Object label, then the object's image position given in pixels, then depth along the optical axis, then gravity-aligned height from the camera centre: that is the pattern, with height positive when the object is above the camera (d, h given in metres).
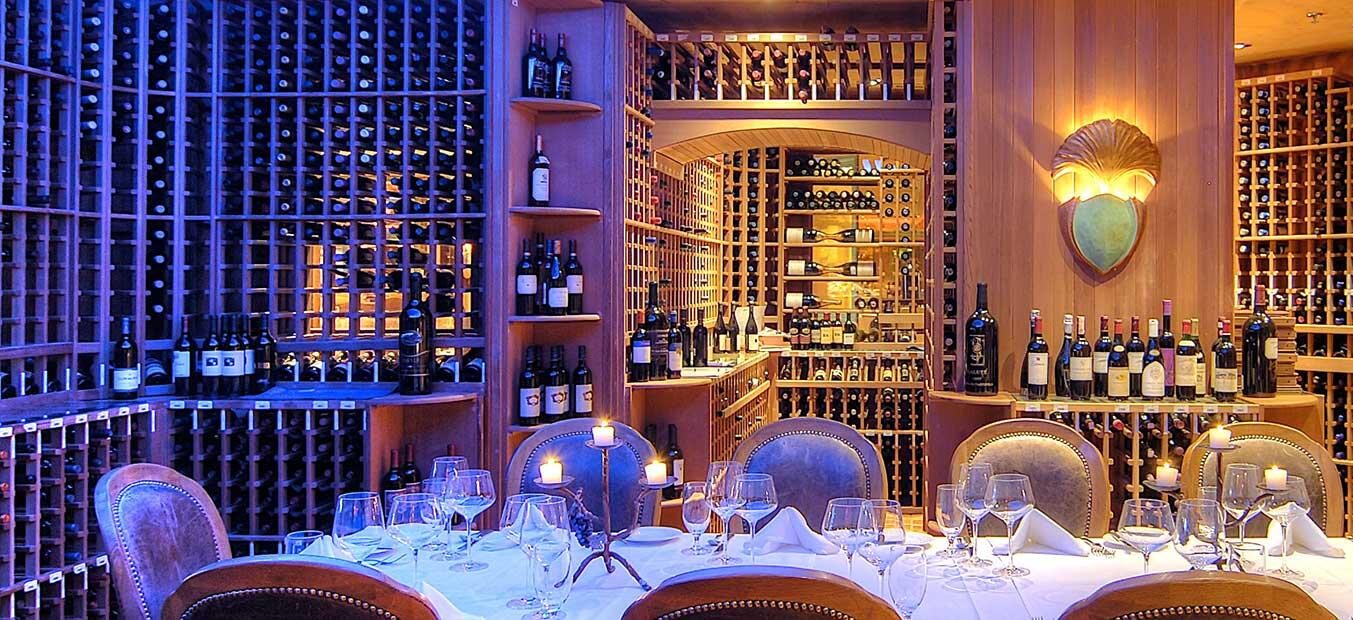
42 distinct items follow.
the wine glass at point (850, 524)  2.07 -0.40
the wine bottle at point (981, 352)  4.59 -0.17
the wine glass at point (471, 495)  2.46 -0.41
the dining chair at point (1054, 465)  3.01 -0.42
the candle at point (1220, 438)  2.56 -0.29
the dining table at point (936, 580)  2.07 -0.55
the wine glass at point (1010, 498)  2.35 -0.39
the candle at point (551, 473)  2.38 -0.35
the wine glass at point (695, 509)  2.38 -0.42
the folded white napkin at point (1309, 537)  2.43 -0.50
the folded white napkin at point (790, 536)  2.53 -0.52
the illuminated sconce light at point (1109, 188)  4.59 +0.52
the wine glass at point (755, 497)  2.40 -0.40
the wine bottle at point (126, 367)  4.28 -0.22
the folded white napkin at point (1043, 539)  2.49 -0.51
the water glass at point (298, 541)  2.30 -0.48
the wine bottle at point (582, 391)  4.86 -0.35
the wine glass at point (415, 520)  2.33 -0.44
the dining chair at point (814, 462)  3.16 -0.43
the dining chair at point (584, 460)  3.20 -0.44
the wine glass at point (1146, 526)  2.23 -0.43
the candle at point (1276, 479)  2.30 -0.35
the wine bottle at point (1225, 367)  4.39 -0.22
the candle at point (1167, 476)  2.46 -0.36
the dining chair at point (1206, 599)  1.39 -0.36
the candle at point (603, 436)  2.42 -0.27
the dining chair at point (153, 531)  2.27 -0.49
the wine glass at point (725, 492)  2.42 -0.40
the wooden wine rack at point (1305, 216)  6.56 +0.59
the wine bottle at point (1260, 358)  4.49 -0.18
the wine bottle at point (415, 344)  4.43 -0.13
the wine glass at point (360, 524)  2.30 -0.45
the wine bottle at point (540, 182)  4.73 +0.55
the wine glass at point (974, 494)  2.34 -0.39
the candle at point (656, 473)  2.44 -0.36
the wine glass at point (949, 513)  2.31 -0.42
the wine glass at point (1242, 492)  2.31 -0.38
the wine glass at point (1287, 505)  2.28 -0.40
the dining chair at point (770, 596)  1.41 -0.36
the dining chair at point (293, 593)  1.48 -0.38
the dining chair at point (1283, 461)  2.91 -0.40
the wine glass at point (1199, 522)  2.20 -0.42
